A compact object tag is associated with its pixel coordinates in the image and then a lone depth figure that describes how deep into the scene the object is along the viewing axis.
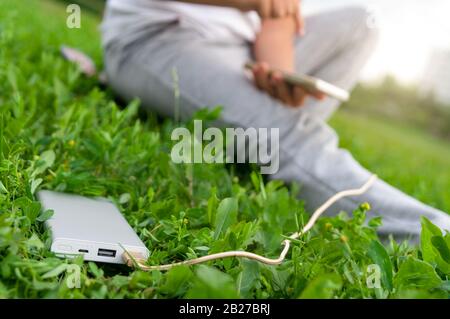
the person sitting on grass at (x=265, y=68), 1.05
